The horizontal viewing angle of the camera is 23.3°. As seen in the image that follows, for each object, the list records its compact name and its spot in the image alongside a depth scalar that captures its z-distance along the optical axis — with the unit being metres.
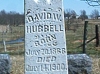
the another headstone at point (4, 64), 5.15
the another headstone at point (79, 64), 5.22
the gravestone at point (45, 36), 3.31
